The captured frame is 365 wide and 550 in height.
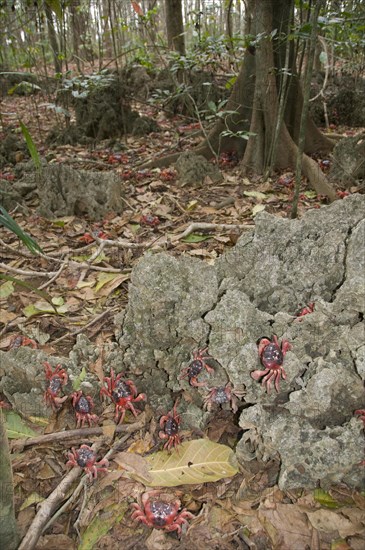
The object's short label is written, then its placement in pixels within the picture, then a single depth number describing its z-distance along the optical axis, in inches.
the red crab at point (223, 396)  82.8
